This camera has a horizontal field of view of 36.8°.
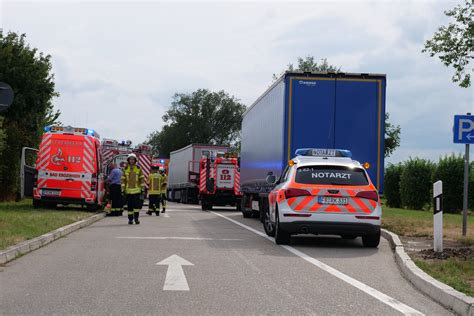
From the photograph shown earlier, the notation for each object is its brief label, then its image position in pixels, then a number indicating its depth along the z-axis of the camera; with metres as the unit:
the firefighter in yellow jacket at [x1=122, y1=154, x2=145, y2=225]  18.73
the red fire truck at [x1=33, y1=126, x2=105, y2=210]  22.06
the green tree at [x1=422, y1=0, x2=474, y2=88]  15.84
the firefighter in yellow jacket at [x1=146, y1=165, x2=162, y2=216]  23.37
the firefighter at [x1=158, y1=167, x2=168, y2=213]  24.22
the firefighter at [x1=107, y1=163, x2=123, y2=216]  22.27
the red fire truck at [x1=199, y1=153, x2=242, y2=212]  32.69
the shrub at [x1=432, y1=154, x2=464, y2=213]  35.49
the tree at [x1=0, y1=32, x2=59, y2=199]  26.06
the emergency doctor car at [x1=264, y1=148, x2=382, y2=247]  13.00
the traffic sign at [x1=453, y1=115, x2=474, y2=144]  15.41
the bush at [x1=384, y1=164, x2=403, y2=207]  43.34
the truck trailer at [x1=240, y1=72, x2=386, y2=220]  17.56
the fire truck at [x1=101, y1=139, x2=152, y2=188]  29.20
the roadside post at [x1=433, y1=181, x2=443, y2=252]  11.85
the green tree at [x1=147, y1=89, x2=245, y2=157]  106.06
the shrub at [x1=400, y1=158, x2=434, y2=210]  39.00
